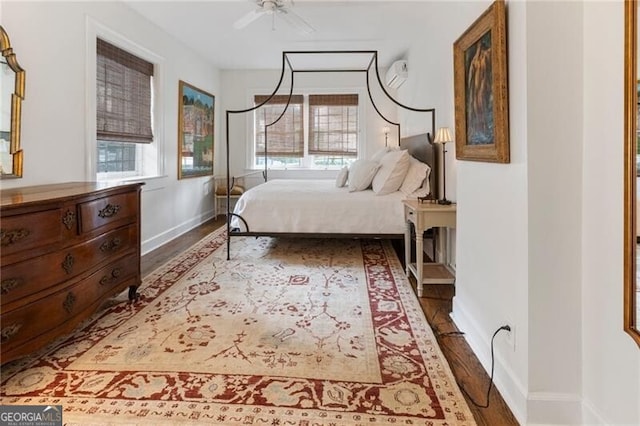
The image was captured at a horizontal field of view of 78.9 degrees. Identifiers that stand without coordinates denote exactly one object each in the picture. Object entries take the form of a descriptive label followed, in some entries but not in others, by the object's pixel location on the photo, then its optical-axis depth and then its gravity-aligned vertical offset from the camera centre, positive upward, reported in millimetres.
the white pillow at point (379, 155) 4904 +605
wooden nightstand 3061 -162
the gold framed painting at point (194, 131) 5380 +1069
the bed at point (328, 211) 3920 -96
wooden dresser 1774 -300
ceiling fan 3171 +1610
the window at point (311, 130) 7035 +1319
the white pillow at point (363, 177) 4352 +277
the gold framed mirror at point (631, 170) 1171 +97
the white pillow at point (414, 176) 3934 +264
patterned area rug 1649 -839
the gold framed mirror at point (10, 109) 2465 +603
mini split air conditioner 5473 +1867
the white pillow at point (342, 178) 4820 +293
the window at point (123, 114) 3717 +920
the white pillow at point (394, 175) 4035 +283
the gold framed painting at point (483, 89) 1694 +572
